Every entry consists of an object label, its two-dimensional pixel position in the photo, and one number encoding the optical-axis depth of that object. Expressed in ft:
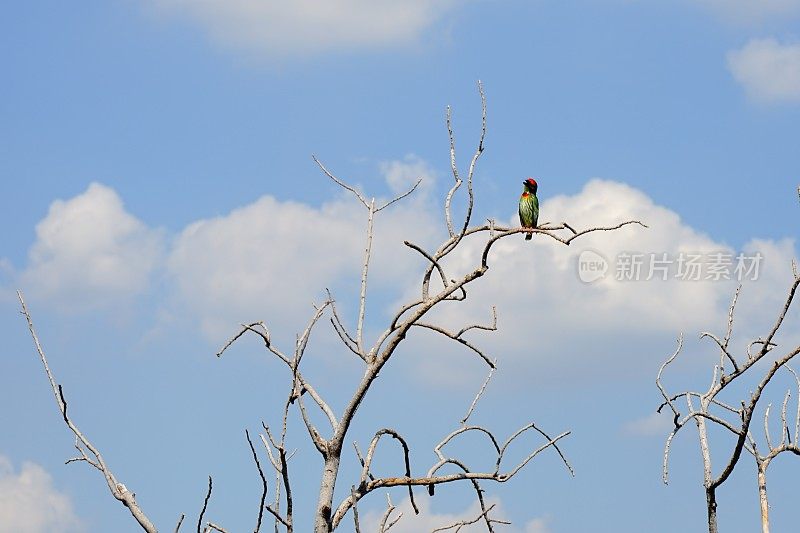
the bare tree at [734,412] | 47.62
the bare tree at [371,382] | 39.34
